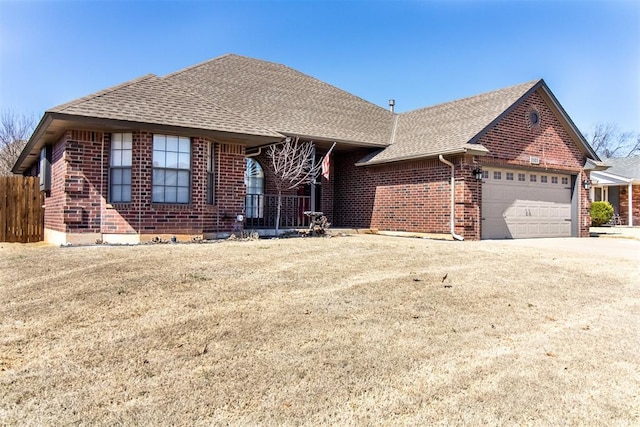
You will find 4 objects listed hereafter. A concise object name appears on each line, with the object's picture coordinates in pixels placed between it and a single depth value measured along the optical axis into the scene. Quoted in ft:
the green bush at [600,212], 78.95
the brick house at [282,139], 34.68
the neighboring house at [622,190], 85.05
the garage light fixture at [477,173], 42.83
